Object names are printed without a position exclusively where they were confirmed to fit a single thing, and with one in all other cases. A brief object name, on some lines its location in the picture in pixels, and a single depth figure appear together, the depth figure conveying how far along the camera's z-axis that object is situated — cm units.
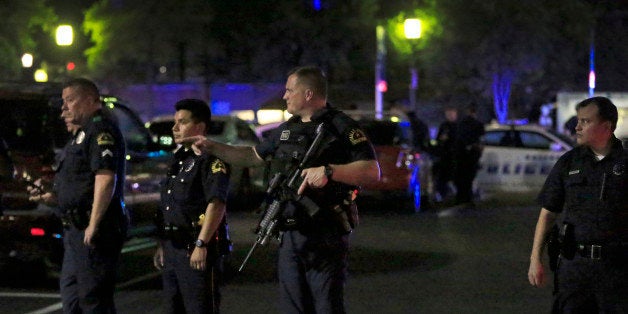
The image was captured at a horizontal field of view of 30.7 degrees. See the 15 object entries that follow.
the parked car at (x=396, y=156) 1738
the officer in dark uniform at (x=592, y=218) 577
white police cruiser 2252
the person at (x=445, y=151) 1962
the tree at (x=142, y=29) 3750
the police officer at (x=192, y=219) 623
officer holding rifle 592
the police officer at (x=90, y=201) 661
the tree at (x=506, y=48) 4581
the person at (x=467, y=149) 1914
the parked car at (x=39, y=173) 959
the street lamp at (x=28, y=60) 2297
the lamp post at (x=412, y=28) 2995
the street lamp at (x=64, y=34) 2622
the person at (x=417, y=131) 1833
